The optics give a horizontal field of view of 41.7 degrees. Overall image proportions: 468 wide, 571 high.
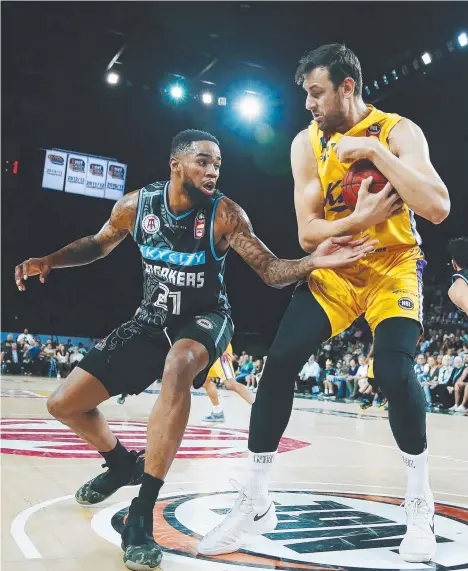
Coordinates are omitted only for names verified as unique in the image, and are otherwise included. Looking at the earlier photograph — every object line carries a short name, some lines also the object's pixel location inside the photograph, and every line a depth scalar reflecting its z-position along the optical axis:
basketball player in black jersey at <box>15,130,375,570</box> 2.90
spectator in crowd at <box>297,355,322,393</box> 16.56
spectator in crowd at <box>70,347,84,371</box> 18.45
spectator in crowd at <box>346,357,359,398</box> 15.10
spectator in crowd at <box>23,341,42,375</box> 19.22
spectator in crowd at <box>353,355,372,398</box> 13.60
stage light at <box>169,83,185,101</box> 16.55
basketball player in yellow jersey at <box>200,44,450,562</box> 2.39
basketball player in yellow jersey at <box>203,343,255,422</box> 7.32
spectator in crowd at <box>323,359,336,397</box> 15.94
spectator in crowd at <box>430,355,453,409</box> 12.34
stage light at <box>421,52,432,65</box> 12.77
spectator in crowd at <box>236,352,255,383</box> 18.05
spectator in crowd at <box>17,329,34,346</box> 19.34
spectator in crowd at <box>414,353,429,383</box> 13.01
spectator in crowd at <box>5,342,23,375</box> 18.91
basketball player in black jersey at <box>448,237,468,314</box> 4.48
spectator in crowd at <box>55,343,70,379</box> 18.67
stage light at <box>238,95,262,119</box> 16.86
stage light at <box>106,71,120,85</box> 16.23
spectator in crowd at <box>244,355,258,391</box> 17.66
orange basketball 2.48
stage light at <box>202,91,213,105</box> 16.93
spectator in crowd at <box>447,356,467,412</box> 11.80
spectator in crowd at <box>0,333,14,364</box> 19.02
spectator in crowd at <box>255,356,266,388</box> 18.73
